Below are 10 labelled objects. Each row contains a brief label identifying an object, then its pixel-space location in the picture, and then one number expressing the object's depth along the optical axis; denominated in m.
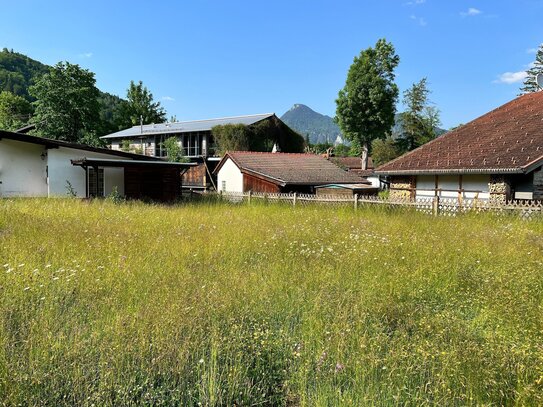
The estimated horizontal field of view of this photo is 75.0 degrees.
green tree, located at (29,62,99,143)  38.19
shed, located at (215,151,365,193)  24.70
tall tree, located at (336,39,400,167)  43.06
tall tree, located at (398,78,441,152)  53.50
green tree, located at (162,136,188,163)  35.56
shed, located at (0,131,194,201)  19.69
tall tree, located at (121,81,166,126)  63.16
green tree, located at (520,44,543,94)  51.02
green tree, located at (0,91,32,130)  53.53
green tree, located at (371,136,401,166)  53.91
